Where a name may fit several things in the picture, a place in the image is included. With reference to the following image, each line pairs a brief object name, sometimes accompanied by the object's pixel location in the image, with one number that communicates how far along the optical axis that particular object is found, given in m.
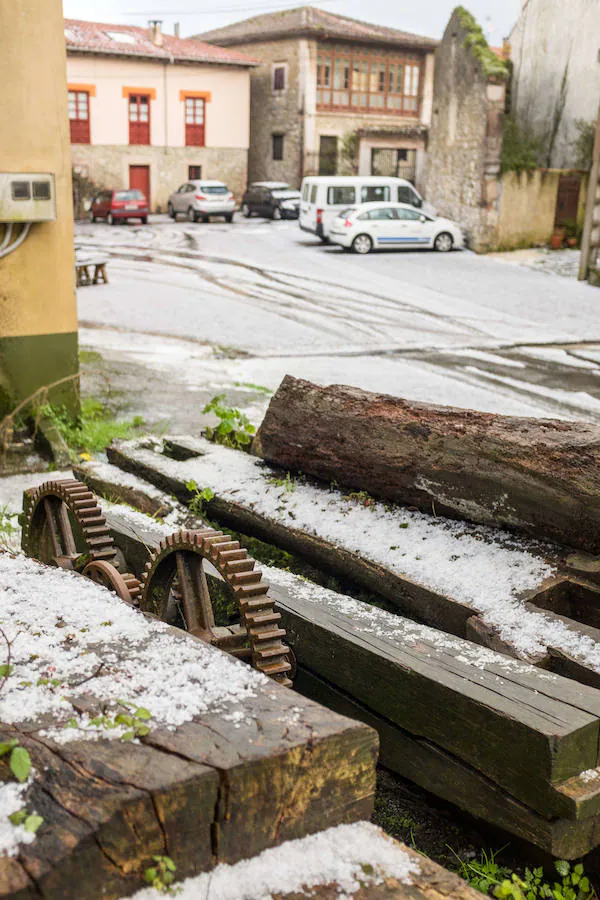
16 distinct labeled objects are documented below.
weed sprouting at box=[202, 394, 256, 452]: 5.97
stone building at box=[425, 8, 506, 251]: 23.86
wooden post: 19.27
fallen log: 3.91
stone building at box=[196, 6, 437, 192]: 39.91
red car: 32.44
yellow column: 7.05
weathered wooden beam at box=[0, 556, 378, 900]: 1.87
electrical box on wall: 7.11
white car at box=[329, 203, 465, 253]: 24.02
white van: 25.95
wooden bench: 17.36
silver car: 33.28
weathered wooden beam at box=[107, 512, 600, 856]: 2.70
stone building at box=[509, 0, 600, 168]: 22.27
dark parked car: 34.03
